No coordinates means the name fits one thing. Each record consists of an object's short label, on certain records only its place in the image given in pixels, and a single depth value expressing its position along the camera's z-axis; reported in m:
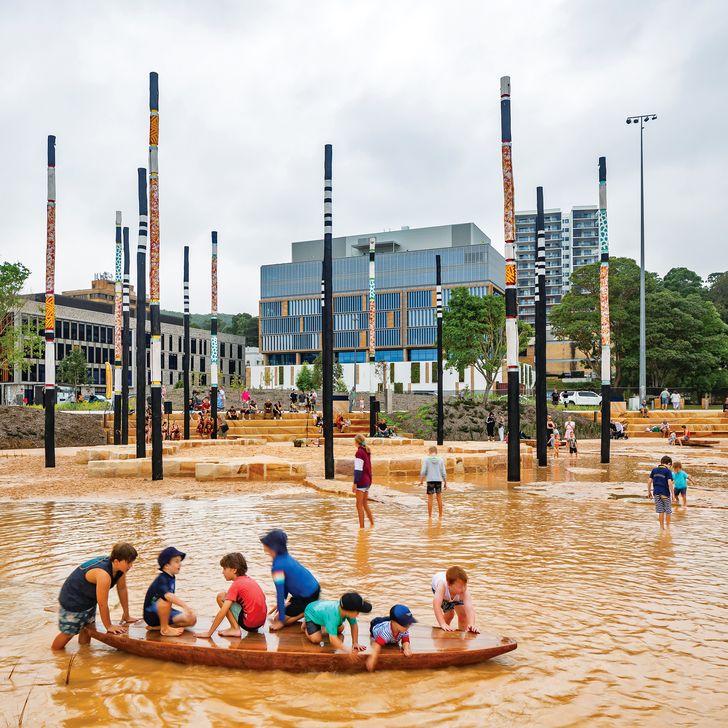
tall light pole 45.94
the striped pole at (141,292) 18.80
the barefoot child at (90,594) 5.95
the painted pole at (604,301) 21.14
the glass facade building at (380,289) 99.19
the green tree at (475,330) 51.25
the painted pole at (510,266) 16.08
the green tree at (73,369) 71.75
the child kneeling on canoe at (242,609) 5.89
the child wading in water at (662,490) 11.42
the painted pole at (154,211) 17.02
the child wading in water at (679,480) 13.38
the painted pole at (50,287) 19.58
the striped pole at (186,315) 28.59
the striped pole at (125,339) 24.61
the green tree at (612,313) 64.12
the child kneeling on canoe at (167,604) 5.88
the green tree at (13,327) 44.12
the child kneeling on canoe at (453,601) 5.98
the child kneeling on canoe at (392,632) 5.35
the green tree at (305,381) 85.56
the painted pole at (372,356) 26.69
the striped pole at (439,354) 26.69
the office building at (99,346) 72.19
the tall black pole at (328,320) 16.78
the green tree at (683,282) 83.56
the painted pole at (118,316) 25.38
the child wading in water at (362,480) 11.59
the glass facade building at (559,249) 146.88
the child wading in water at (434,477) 12.61
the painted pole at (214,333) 28.56
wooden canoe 5.39
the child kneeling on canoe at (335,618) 5.49
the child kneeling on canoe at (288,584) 6.20
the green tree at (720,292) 83.31
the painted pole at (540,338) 20.34
